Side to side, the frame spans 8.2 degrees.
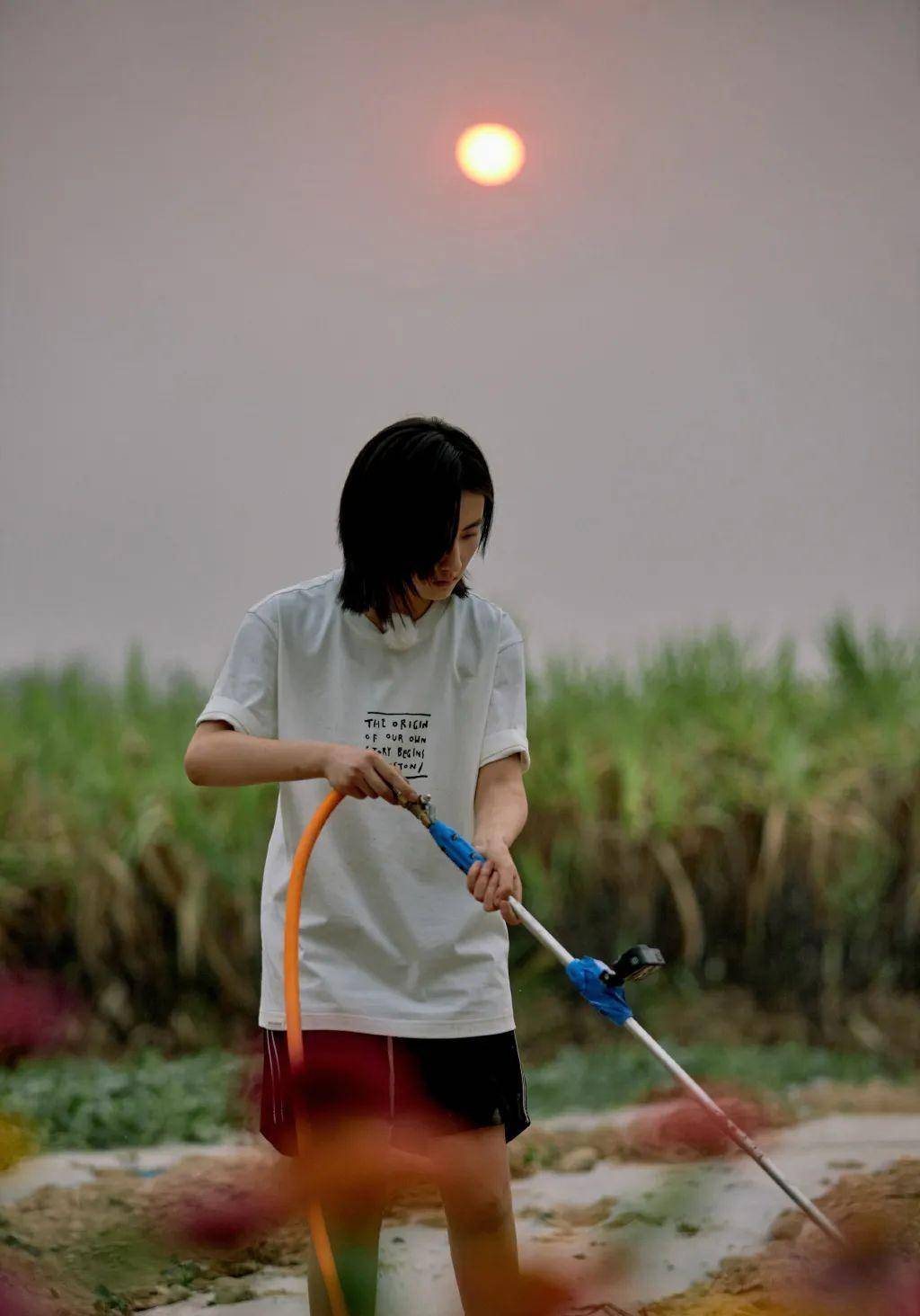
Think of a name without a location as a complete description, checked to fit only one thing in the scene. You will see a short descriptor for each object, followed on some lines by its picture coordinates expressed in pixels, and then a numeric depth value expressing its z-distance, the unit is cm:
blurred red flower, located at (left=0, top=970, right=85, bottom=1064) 1431
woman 1073
